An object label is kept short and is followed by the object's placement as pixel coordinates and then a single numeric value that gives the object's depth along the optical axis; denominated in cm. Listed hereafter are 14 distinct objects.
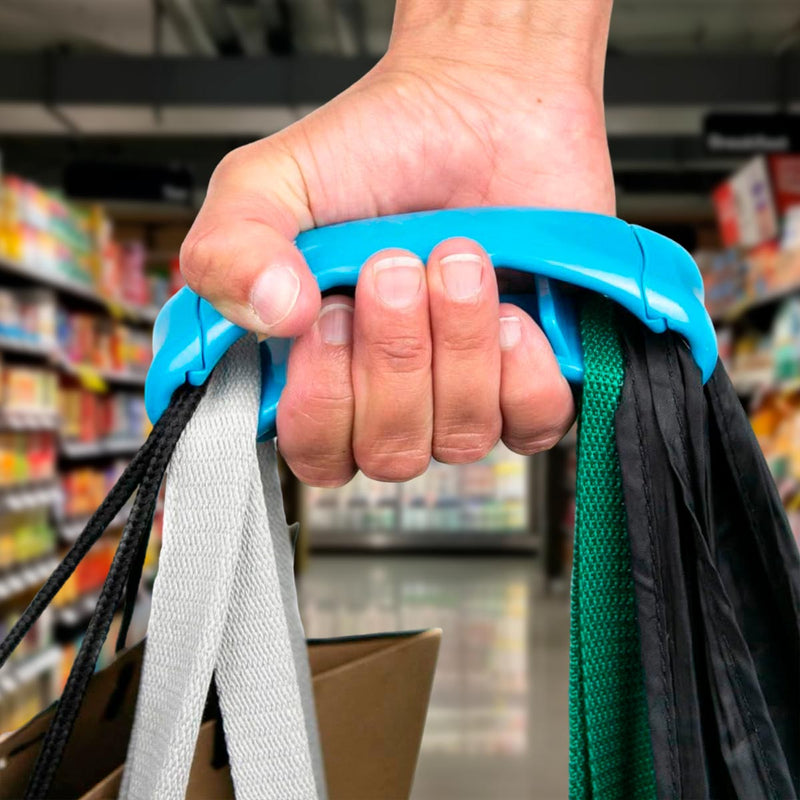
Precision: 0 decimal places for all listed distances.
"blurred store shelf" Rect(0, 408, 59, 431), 389
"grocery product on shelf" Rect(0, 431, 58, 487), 404
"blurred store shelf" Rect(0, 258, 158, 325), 421
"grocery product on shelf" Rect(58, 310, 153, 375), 512
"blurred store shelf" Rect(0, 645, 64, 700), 377
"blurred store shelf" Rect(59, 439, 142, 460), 501
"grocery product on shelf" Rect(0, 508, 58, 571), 407
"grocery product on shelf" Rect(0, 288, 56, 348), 424
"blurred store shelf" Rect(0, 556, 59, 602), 394
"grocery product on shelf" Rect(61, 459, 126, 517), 512
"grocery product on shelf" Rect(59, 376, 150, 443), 512
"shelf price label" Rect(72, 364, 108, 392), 469
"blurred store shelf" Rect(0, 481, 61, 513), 398
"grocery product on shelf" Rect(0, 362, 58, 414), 406
